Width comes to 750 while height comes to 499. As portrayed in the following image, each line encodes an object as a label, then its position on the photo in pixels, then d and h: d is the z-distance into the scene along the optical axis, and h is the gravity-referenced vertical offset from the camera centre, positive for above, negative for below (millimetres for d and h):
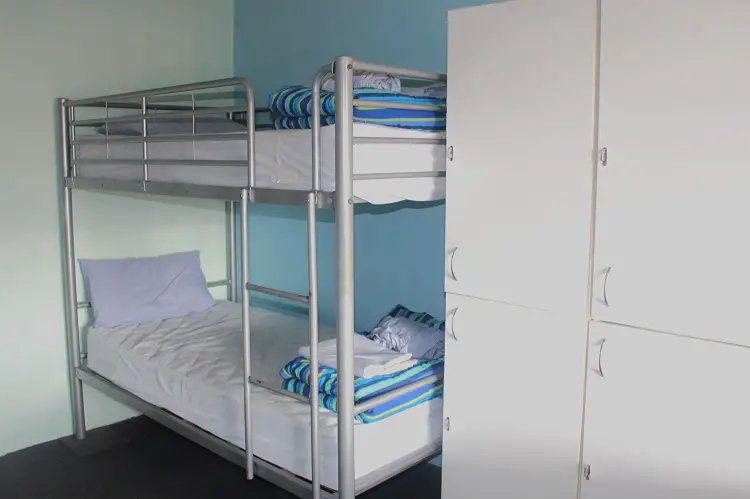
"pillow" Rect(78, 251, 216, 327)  3676 -619
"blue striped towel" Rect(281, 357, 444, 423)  2334 -733
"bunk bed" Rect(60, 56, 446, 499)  2172 -313
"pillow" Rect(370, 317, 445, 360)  2719 -642
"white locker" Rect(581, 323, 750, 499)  1811 -665
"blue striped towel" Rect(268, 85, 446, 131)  2242 +232
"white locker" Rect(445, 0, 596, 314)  2047 +88
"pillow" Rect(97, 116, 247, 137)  3354 +248
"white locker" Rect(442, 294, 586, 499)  2148 -736
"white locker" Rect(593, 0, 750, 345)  1759 +30
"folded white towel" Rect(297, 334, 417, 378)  2449 -668
